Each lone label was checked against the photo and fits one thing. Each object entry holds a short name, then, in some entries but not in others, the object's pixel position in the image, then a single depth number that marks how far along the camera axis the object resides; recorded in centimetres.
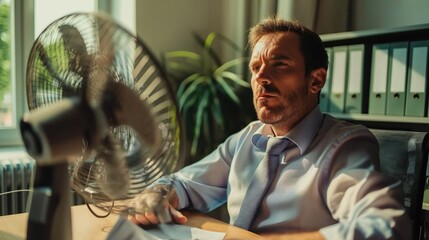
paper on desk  84
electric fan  78
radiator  206
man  111
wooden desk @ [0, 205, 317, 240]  109
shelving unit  152
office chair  120
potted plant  222
